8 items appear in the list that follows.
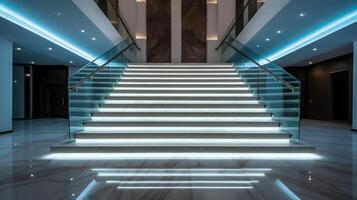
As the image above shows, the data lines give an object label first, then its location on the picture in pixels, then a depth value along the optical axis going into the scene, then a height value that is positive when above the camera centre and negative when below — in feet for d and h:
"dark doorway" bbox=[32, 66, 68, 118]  55.16 +1.77
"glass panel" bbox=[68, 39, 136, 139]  21.13 +1.20
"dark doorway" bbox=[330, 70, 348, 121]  50.98 +0.02
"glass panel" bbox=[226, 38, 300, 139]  21.20 +0.95
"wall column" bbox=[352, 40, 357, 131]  33.24 +0.78
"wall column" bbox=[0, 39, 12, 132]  30.91 +1.66
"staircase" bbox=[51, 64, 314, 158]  18.43 -1.41
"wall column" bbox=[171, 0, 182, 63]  57.16 +13.15
